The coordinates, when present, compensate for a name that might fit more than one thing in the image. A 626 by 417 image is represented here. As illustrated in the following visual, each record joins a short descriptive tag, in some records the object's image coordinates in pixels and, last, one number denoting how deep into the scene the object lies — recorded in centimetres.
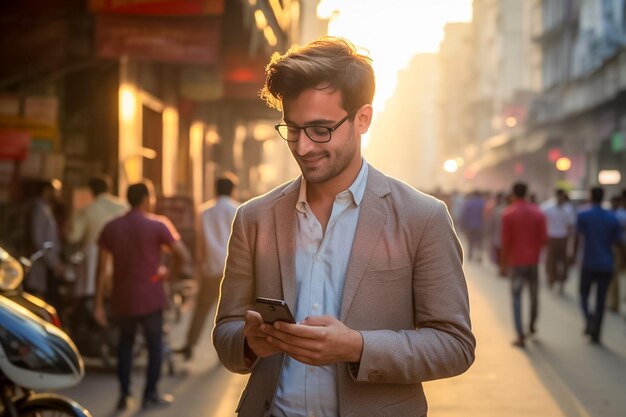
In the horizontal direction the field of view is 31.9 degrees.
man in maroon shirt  892
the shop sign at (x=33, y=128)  1284
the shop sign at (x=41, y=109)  1304
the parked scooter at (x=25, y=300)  657
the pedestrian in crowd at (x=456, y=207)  3867
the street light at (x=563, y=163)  3872
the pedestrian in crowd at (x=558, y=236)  2016
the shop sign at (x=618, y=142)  3060
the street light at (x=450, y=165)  7656
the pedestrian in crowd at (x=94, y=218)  1109
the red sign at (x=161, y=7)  1252
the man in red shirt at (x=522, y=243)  1329
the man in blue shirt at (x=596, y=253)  1314
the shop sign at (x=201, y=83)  1947
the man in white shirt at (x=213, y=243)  1153
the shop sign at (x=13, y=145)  1266
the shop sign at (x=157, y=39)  1287
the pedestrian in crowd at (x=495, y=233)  2261
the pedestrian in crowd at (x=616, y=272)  1619
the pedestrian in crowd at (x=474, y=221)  2764
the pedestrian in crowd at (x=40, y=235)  1055
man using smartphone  300
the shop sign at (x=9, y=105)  1281
